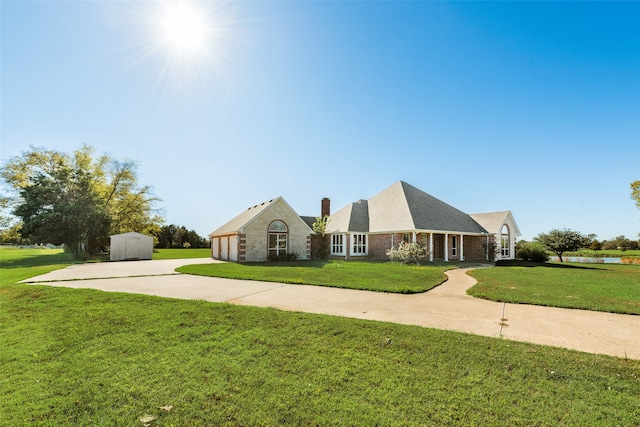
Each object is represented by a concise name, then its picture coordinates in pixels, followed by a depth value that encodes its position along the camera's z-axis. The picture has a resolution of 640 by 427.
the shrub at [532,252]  28.42
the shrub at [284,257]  26.44
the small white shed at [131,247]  29.36
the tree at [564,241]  29.66
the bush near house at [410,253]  21.96
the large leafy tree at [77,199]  28.91
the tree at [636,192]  30.66
